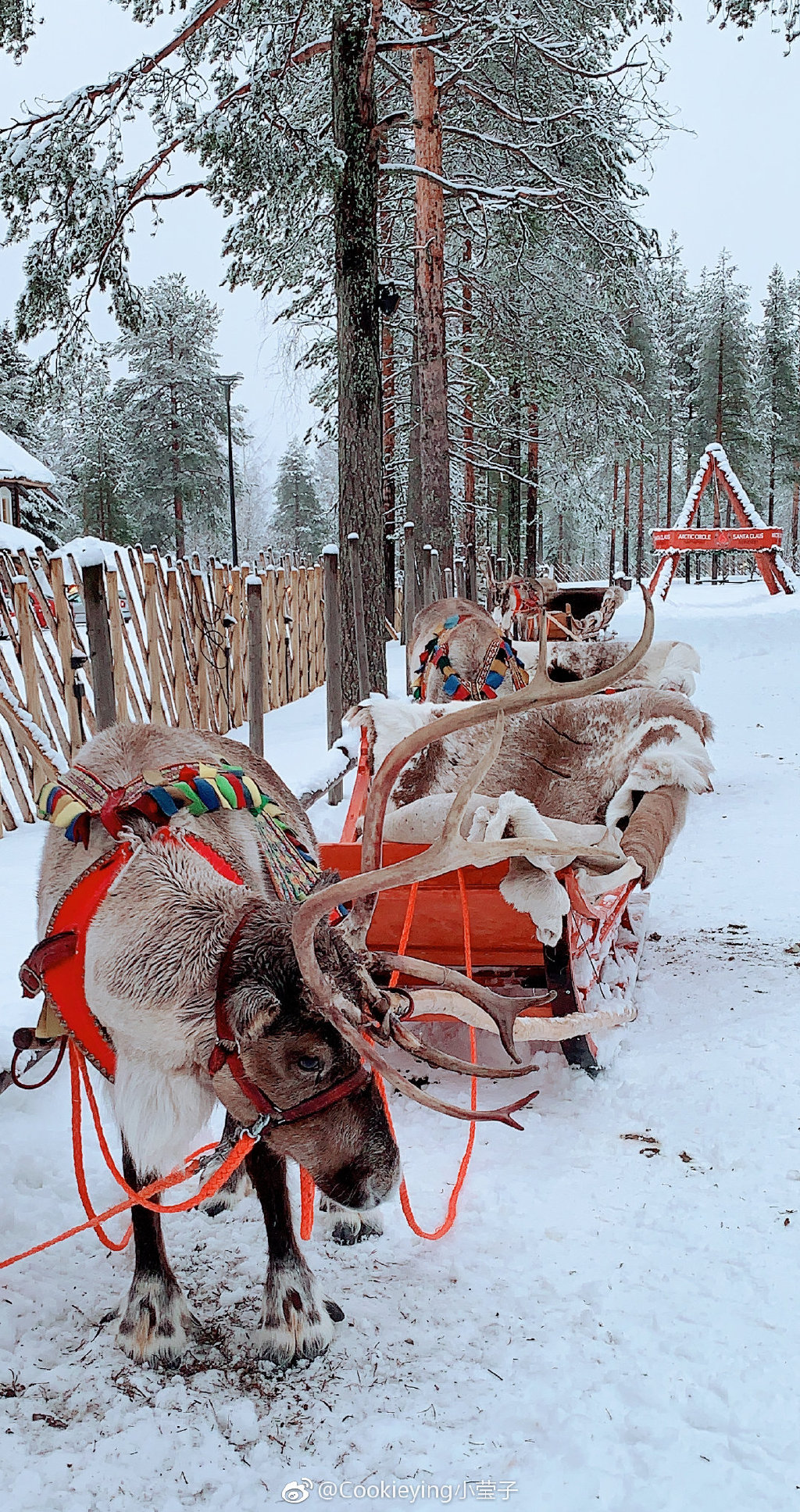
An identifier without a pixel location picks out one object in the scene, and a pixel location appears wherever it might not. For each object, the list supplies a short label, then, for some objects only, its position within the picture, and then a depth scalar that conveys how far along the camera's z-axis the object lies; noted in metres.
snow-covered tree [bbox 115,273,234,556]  36.88
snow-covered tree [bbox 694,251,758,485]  39.50
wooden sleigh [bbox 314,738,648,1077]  3.47
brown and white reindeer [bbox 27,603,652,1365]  1.96
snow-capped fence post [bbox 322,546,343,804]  7.15
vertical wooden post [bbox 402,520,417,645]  10.36
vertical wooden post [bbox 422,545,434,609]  11.28
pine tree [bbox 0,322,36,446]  31.45
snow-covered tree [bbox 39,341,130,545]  37.38
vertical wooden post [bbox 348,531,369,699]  7.52
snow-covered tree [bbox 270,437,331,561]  50.94
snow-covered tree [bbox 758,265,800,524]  45.12
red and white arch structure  20.41
